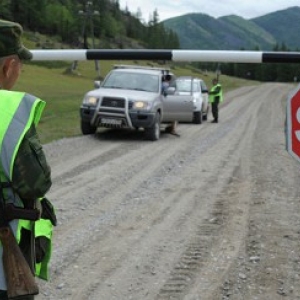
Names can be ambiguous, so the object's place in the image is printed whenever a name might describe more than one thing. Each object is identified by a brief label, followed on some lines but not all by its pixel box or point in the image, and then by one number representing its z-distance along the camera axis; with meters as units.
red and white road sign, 5.91
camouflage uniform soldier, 3.60
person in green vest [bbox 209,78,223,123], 42.37
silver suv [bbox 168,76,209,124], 39.57
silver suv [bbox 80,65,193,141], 27.52
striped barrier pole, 6.84
